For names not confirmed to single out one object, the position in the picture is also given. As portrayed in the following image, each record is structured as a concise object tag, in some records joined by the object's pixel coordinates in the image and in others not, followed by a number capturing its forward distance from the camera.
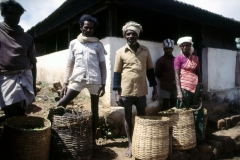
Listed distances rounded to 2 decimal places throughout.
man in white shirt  3.07
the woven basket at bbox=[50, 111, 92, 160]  2.68
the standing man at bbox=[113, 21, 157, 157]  3.13
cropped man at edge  2.44
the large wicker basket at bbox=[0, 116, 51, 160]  2.37
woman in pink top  3.70
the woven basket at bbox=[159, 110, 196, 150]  3.38
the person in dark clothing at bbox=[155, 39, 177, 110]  4.68
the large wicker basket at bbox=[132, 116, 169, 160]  2.95
